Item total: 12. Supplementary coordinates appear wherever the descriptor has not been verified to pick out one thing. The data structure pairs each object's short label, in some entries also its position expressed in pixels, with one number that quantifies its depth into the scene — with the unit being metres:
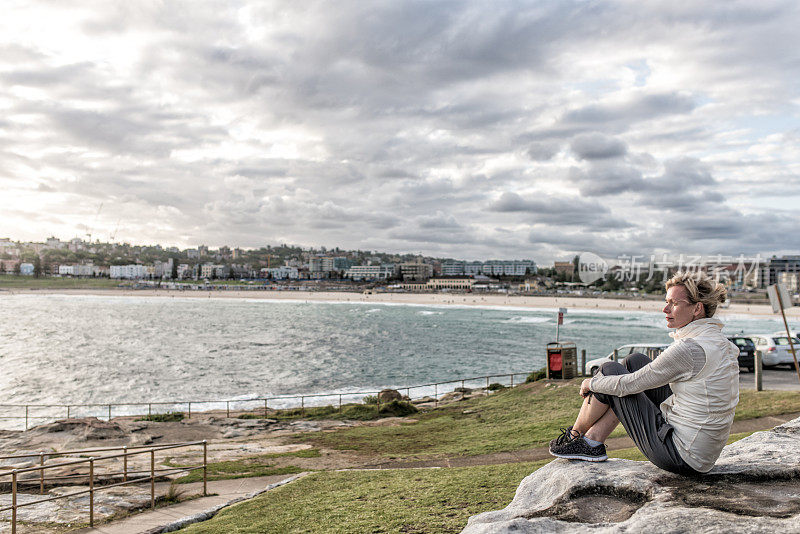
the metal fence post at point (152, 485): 8.67
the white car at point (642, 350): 18.12
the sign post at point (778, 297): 12.73
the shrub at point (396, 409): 19.91
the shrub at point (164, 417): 20.86
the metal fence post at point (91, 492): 7.89
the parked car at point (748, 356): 19.09
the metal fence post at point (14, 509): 7.10
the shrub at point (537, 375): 19.84
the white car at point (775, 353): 19.33
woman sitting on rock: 3.60
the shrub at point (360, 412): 19.80
